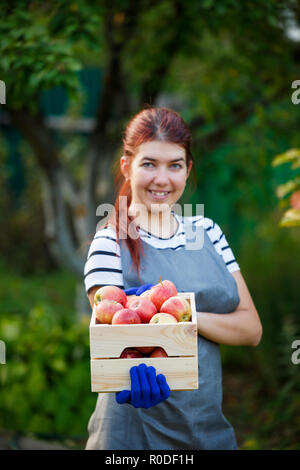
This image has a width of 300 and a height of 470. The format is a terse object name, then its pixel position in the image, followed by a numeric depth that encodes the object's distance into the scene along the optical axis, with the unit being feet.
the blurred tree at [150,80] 10.60
